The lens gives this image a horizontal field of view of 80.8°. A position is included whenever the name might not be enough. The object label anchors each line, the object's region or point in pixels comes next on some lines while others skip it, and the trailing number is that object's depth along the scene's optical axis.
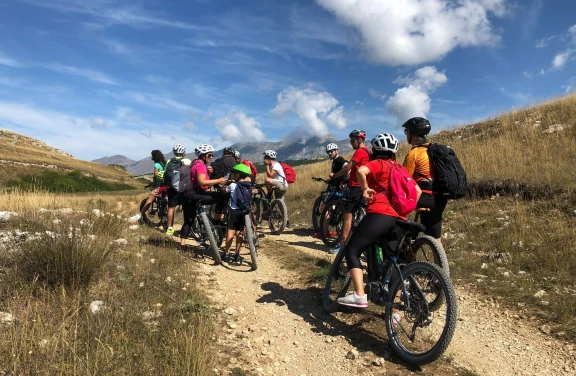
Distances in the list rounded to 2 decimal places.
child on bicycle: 7.45
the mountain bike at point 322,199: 8.96
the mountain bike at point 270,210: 10.64
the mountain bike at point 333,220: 8.44
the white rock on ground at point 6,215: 7.98
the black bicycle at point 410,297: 3.51
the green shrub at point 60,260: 4.89
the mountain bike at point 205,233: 7.51
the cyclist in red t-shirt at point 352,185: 7.62
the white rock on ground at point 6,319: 3.73
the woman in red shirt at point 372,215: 4.17
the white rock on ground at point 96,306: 4.35
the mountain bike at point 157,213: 11.84
